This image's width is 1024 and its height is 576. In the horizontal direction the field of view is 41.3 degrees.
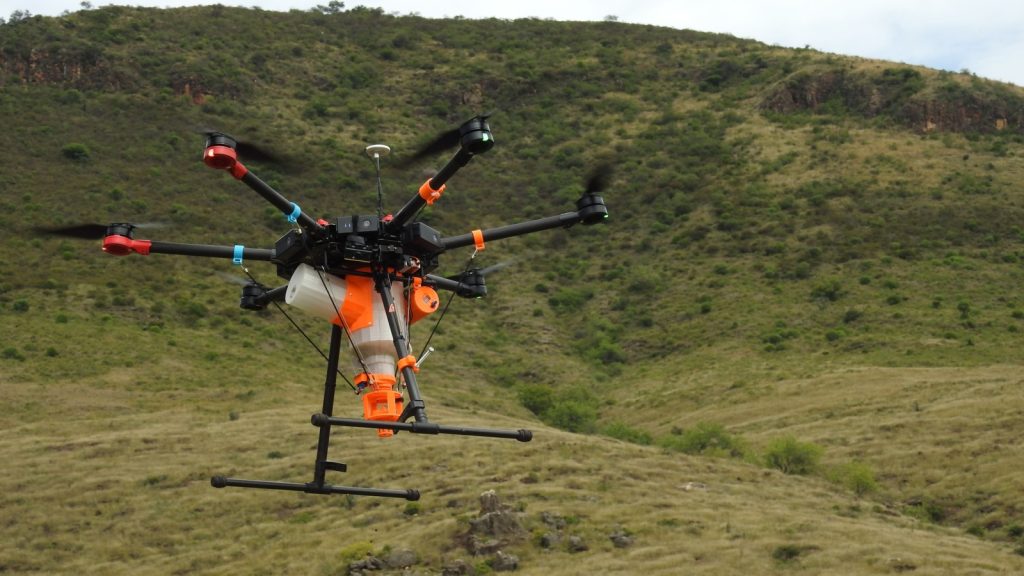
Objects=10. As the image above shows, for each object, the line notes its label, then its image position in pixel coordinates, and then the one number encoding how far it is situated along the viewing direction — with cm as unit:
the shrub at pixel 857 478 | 5734
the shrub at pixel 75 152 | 11362
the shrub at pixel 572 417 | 7575
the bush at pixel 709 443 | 6438
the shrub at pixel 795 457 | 5997
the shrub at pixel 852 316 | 8800
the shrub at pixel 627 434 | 6944
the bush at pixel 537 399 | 8138
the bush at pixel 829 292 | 9412
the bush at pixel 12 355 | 7012
